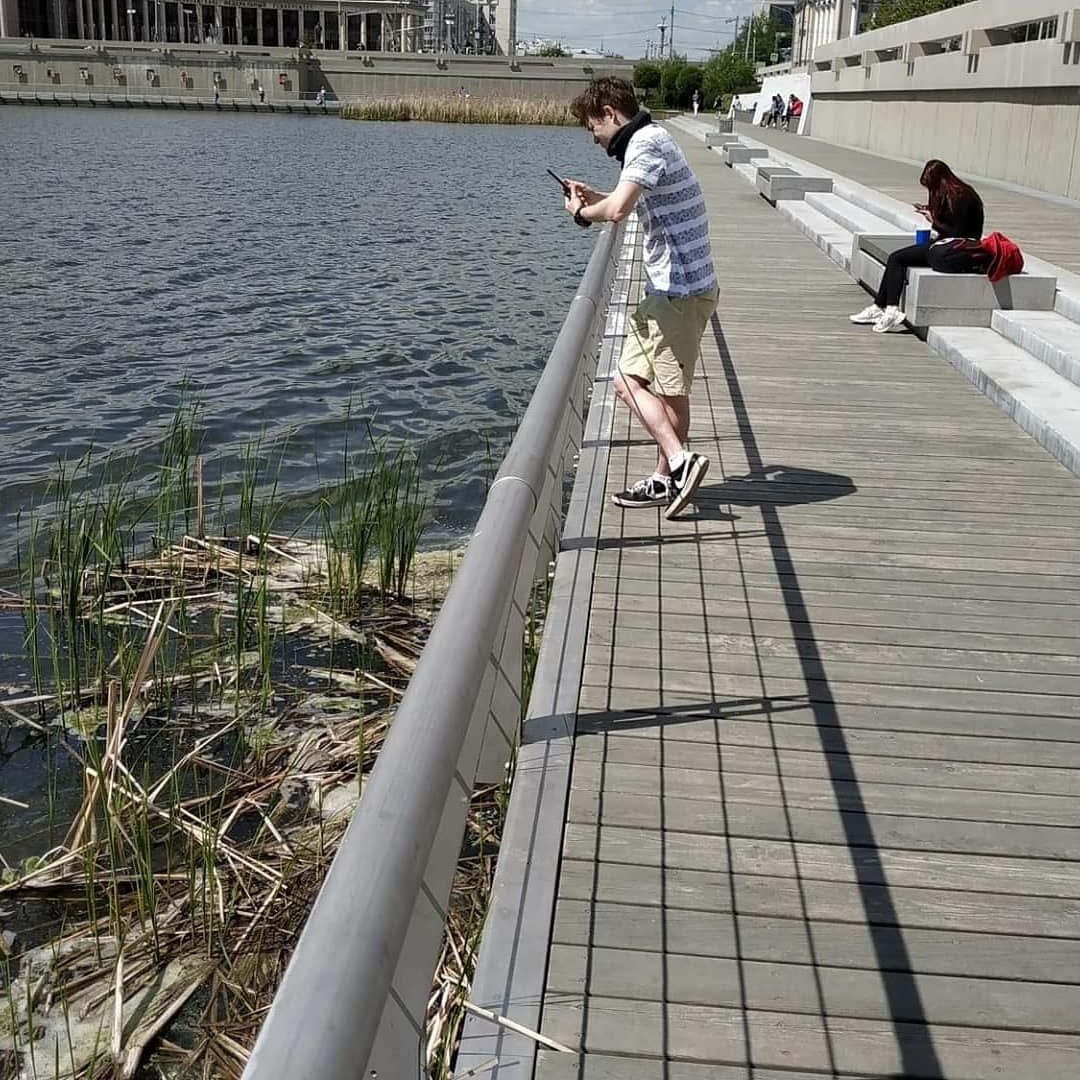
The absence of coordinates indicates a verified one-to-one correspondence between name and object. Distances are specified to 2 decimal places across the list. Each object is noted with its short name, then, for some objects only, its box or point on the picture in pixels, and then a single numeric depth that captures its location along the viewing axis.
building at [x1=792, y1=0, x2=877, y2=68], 75.94
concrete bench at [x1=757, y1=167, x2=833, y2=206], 20.75
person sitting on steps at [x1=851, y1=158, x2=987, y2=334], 10.15
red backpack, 10.05
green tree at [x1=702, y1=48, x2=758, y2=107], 104.00
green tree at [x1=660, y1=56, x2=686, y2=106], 106.88
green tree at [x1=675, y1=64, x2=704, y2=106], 106.81
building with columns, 130.25
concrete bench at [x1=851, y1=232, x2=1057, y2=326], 10.09
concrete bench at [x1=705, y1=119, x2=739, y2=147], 38.00
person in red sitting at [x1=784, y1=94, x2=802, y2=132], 59.00
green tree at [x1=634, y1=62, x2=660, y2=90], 112.88
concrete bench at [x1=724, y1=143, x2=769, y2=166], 29.66
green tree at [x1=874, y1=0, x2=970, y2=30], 51.88
